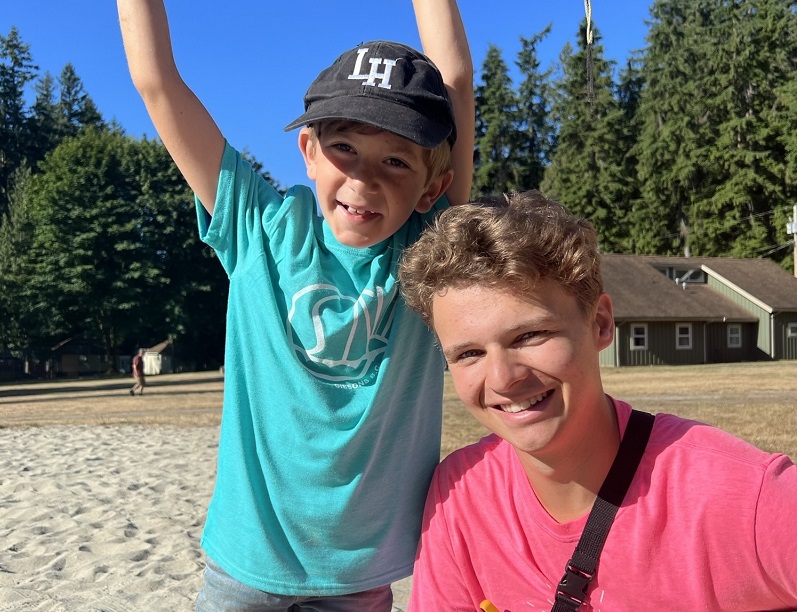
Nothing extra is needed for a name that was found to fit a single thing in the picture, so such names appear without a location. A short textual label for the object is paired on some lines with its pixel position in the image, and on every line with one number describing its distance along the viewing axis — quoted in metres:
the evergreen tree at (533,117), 62.03
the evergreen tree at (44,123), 71.62
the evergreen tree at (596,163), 54.56
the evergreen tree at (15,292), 44.50
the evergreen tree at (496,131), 60.59
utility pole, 42.92
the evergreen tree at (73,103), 75.44
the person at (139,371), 26.84
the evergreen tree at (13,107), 69.19
